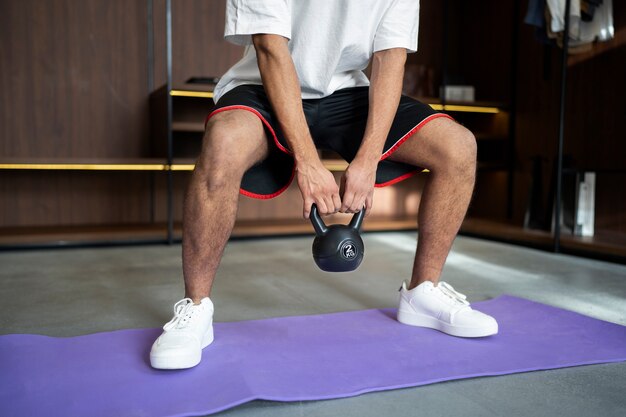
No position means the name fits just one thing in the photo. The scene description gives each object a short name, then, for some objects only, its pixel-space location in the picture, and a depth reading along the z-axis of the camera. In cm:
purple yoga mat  101
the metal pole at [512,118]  395
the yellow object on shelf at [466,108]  371
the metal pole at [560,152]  273
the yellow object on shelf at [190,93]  304
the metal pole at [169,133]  291
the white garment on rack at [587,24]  302
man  126
